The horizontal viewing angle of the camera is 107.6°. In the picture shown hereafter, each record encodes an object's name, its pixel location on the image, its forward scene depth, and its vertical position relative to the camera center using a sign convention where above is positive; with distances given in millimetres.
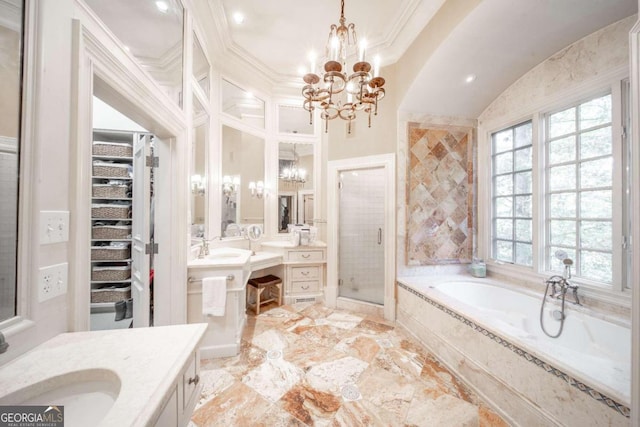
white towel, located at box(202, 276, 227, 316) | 2031 -700
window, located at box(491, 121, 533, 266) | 2574 +264
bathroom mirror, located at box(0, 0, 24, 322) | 751 +227
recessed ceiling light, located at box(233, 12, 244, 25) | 2471 +2123
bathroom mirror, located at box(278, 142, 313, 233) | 3637 +430
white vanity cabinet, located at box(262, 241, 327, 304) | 3314 -790
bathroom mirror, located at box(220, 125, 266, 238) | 3066 +484
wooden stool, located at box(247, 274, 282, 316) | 3010 -997
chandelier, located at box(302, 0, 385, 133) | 1619 +995
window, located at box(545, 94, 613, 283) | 1952 +266
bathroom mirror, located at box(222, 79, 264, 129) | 3098 +1553
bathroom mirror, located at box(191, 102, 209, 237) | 2475 +441
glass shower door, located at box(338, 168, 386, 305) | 3113 -261
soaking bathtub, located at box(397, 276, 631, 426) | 1155 -911
